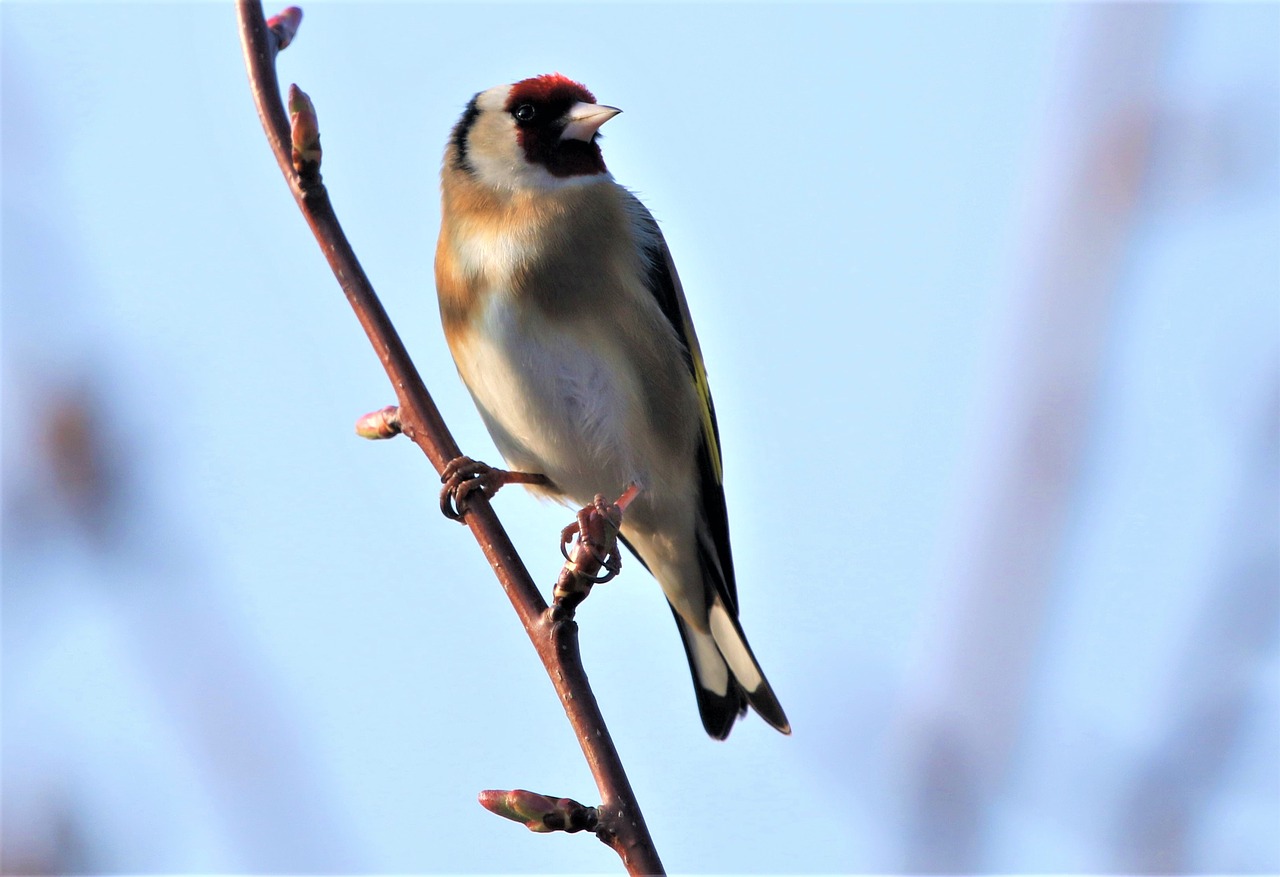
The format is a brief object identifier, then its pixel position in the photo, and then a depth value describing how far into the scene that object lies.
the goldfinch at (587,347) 3.84
